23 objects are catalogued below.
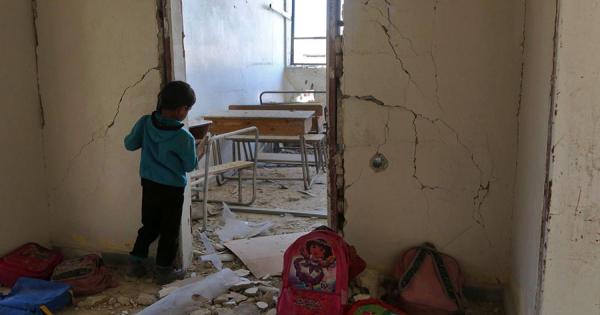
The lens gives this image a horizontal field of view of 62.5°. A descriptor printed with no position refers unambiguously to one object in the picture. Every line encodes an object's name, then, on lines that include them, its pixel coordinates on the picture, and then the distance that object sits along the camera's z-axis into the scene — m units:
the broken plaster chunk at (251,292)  2.48
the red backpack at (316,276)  2.10
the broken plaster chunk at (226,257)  2.96
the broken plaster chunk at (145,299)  2.40
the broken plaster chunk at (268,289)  2.49
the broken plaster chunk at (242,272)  2.73
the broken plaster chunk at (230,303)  2.37
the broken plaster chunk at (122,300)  2.41
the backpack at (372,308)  2.04
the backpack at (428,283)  2.20
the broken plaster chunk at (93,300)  2.38
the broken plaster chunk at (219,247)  3.13
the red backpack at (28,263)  2.54
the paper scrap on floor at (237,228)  3.38
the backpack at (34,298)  2.18
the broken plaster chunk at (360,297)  2.28
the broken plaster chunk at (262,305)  2.34
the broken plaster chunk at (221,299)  2.41
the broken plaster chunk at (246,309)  2.30
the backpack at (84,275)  2.48
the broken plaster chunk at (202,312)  2.27
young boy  2.39
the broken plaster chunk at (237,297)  2.43
